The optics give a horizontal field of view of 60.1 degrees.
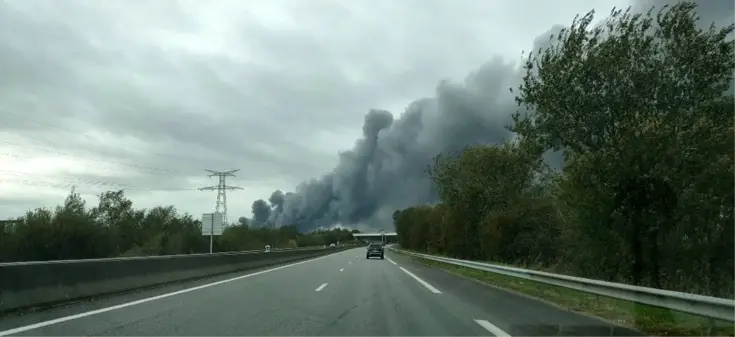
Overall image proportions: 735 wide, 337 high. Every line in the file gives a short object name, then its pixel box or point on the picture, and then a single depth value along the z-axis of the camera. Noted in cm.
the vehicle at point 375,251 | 6094
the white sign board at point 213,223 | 5047
